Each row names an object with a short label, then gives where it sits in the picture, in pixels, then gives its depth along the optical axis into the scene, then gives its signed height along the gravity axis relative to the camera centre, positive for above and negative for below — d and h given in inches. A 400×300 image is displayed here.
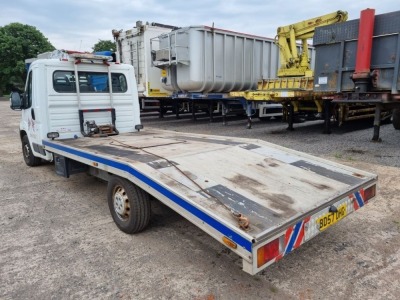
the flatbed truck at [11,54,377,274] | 91.0 -32.6
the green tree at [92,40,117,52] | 2213.3 +275.6
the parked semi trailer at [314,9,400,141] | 275.7 +22.4
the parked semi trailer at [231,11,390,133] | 367.2 -4.6
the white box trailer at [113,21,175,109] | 495.5 +49.4
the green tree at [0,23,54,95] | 1862.7 +224.1
